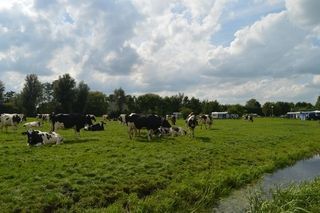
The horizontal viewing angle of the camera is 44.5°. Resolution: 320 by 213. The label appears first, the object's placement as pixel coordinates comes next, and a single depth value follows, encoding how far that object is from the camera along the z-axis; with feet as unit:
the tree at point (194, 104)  530.96
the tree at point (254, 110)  640.42
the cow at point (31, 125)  130.80
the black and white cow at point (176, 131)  106.58
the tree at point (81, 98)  356.79
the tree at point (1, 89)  404.98
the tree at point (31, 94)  338.54
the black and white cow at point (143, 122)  95.35
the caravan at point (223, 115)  487.20
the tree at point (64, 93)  350.23
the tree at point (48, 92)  439.88
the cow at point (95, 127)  124.47
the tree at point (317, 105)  589.32
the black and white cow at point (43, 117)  192.68
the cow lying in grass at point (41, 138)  72.59
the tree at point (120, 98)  492.95
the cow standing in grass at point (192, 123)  106.93
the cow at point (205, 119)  153.17
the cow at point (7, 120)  111.45
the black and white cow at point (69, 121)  96.99
